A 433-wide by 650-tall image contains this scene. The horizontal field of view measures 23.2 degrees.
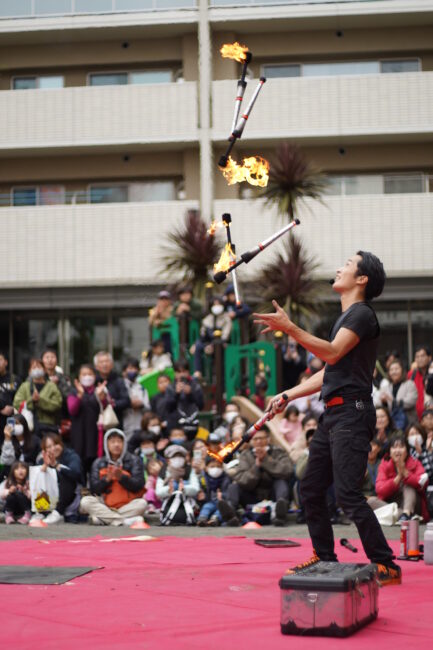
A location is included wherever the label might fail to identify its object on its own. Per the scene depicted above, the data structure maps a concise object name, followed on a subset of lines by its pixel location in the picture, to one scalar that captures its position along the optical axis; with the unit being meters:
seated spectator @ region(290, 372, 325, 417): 12.88
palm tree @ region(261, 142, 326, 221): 18.09
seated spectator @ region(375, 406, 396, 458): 11.16
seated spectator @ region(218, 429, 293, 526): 10.87
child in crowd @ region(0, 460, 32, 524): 10.78
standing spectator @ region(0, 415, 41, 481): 11.32
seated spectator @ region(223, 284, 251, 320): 14.46
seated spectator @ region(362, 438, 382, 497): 11.02
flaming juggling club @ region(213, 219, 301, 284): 6.78
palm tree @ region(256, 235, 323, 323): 17.23
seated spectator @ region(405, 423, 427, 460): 10.40
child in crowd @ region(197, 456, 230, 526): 10.88
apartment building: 21.08
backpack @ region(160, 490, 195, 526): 10.72
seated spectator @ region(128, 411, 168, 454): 11.89
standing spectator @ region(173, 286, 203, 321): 15.00
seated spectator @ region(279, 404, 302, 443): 12.85
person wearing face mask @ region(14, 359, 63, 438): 11.62
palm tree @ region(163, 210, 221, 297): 17.38
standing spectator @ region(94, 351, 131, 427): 11.91
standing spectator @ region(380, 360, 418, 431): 11.86
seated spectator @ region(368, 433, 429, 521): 10.11
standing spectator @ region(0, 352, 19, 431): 11.76
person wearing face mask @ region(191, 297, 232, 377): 14.48
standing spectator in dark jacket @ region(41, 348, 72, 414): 11.80
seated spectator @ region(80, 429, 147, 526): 10.70
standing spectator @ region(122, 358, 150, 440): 12.17
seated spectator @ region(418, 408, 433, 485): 10.23
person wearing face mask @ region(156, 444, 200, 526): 10.73
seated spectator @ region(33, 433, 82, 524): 10.91
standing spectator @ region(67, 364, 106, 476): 11.55
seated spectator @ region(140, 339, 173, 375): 14.40
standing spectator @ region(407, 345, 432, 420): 12.30
